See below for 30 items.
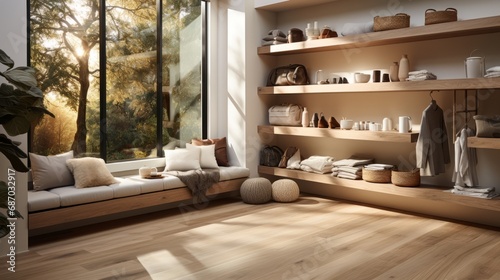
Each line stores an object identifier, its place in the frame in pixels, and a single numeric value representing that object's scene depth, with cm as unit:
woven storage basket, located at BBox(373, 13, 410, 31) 481
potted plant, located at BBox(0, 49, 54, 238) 322
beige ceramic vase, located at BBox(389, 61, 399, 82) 500
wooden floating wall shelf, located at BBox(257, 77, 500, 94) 417
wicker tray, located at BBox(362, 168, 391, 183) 511
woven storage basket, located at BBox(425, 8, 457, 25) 445
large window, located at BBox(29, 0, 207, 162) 489
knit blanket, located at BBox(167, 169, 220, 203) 538
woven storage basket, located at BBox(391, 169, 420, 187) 487
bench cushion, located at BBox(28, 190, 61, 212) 407
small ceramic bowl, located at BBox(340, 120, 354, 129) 544
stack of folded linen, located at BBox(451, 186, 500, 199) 432
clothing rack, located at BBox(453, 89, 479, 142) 459
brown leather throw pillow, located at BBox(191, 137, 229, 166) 623
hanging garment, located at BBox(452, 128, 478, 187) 439
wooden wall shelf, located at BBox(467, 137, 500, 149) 412
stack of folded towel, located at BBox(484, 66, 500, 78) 410
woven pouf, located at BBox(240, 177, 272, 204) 568
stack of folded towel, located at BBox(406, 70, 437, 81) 466
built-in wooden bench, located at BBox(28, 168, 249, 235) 416
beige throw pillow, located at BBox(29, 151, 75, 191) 448
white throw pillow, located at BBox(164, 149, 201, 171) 565
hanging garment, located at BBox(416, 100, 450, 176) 467
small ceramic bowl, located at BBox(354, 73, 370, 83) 525
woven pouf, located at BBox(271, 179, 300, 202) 572
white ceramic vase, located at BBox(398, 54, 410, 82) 491
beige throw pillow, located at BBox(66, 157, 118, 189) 463
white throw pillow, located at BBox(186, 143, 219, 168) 588
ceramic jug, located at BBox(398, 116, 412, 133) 488
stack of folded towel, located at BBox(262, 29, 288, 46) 610
